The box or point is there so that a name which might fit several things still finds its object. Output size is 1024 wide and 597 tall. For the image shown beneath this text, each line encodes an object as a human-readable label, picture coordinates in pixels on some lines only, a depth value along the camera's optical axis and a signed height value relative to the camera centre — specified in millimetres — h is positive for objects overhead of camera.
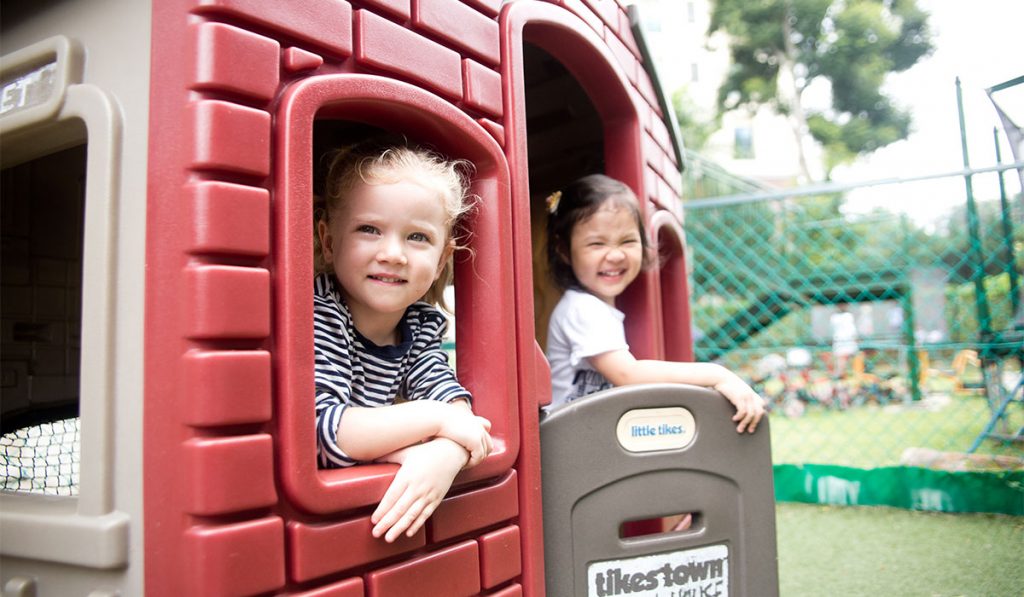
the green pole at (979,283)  4305 +355
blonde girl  1130 +61
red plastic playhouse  921 +108
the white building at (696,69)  24562 +10815
